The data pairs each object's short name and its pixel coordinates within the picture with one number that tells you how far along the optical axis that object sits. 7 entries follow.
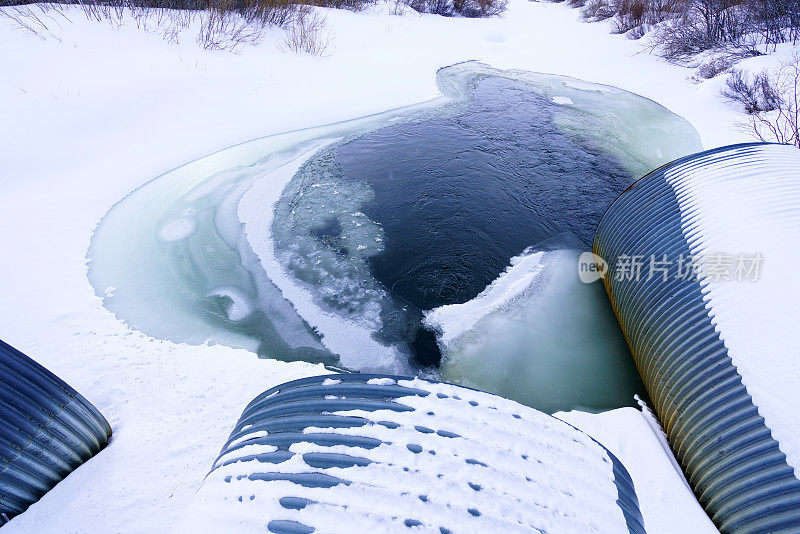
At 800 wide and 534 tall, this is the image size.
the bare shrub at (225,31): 8.77
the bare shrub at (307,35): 9.77
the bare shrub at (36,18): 7.00
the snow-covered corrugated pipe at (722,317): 1.97
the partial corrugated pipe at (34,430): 1.82
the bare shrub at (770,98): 5.78
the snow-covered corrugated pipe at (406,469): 1.48
